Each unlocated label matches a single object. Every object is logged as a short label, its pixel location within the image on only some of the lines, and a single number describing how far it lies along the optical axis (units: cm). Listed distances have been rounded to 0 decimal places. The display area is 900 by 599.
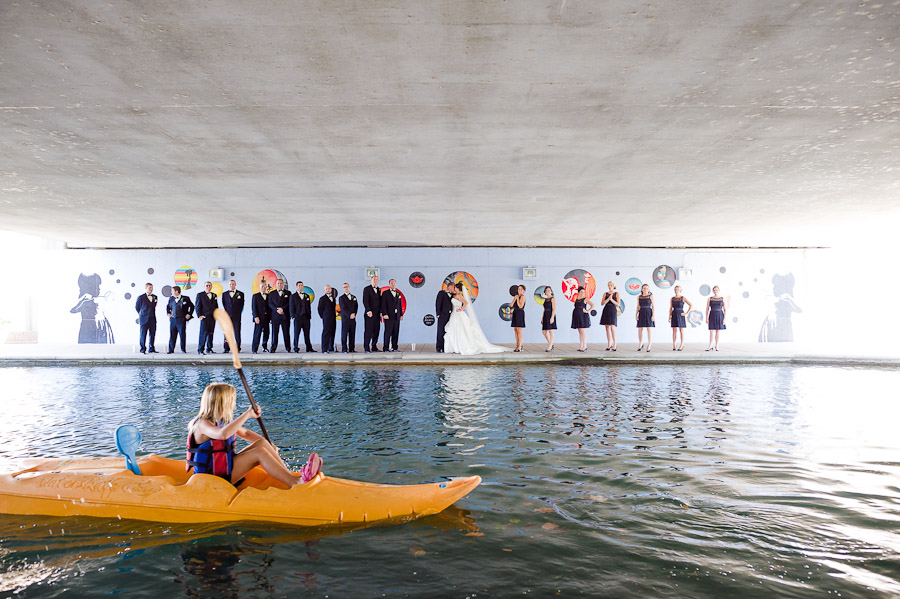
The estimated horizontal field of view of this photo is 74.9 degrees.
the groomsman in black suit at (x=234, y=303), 1725
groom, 1677
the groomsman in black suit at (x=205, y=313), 1659
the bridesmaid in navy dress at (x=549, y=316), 1706
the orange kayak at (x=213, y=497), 424
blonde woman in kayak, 447
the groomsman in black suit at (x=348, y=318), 1678
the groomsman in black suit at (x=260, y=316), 1709
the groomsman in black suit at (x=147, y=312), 1661
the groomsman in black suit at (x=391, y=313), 1728
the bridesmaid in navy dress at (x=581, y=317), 1725
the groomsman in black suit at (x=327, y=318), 1702
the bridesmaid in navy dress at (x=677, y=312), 1715
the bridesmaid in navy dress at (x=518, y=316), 1691
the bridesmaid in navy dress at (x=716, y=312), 1716
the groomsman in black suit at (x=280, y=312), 1711
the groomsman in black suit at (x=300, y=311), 1697
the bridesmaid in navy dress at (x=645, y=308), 1716
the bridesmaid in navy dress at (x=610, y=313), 1700
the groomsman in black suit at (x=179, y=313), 1653
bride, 1645
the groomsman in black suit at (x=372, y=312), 1698
